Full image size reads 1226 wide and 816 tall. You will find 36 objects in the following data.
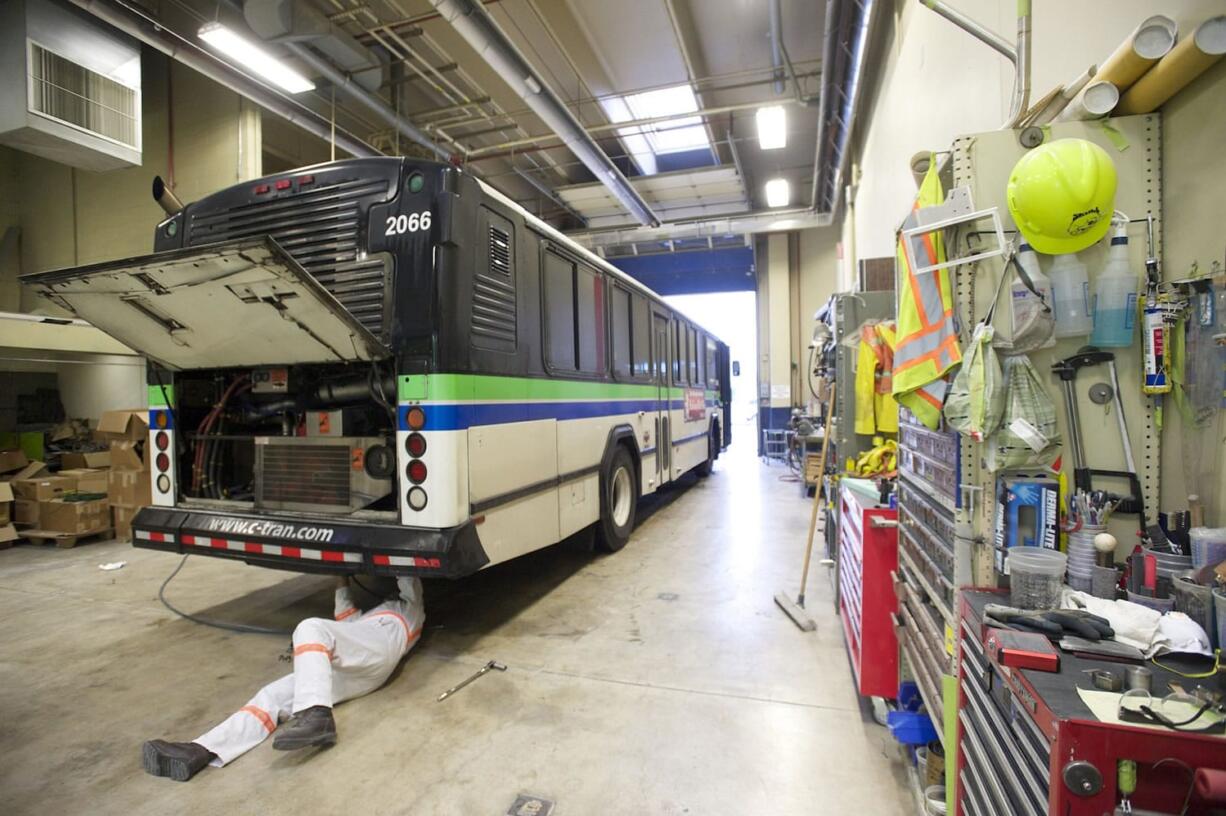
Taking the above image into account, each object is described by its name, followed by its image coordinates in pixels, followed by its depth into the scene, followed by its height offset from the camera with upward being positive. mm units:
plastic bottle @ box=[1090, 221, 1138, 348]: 1619 +273
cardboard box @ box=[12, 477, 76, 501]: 5875 -777
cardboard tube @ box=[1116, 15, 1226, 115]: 1411 +862
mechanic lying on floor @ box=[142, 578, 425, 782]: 2191 -1243
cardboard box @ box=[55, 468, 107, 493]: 6070 -712
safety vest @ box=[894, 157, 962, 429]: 1820 +225
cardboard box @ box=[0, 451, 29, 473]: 6031 -500
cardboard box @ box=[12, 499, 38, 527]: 5910 -1032
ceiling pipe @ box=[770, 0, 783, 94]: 5427 +3817
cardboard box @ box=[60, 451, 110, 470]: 6359 -533
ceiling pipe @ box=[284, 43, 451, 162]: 5551 +3505
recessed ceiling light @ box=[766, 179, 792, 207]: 9570 +3673
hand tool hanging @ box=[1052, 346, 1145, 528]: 1657 -114
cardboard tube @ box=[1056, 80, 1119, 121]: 1625 +862
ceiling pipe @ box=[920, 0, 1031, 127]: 1845 +1078
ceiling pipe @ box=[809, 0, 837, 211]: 4891 +3328
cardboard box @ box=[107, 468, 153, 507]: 5945 -795
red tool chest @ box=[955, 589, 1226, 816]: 954 -657
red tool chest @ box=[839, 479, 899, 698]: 2461 -923
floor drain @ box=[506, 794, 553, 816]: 1965 -1417
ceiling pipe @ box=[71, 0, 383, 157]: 4680 +3342
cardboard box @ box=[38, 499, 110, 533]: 5738 -1055
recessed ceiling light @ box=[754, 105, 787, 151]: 6695 +3416
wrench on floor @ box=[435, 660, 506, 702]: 2745 -1397
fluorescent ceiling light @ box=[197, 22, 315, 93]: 4719 +3156
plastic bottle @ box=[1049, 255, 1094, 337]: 1642 +276
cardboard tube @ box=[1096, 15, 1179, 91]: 1475 +931
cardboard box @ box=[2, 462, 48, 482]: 5988 -623
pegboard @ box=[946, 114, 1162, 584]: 1661 +300
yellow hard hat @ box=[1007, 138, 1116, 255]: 1552 +565
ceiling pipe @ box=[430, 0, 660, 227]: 4636 +3268
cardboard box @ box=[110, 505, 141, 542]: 6004 -1138
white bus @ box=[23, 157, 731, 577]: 2814 +240
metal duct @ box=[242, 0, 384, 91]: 4871 +3521
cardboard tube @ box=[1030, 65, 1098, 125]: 1713 +938
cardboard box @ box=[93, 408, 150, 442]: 5879 -126
